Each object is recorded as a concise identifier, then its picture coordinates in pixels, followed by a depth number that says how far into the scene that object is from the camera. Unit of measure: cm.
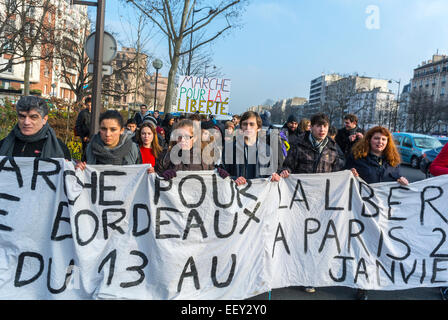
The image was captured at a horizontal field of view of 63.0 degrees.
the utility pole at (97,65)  571
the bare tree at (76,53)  2070
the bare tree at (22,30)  1452
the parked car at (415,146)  1702
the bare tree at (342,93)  6082
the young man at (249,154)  402
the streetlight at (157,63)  1681
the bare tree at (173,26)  1403
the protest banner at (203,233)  323
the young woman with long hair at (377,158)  381
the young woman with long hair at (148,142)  439
